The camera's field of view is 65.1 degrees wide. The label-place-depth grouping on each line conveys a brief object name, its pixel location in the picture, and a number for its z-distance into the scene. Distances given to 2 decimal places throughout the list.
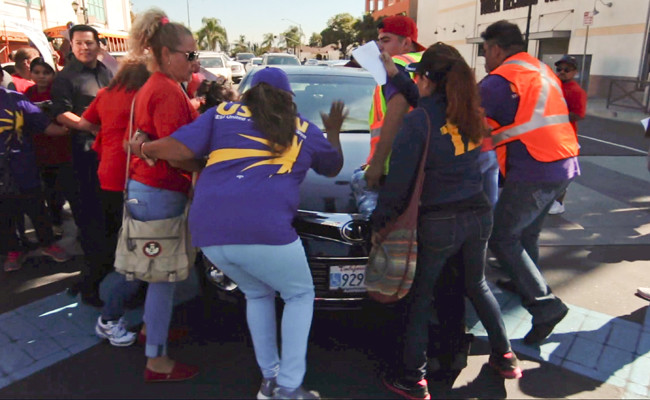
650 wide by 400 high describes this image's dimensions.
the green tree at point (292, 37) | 82.20
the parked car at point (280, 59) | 21.42
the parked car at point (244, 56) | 41.21
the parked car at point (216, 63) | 20.54
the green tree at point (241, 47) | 90.81
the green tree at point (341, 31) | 69.75
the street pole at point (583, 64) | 19.92
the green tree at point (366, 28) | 54.25
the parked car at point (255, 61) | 29.75
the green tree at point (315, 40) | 101.28
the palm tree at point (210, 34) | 69.88
